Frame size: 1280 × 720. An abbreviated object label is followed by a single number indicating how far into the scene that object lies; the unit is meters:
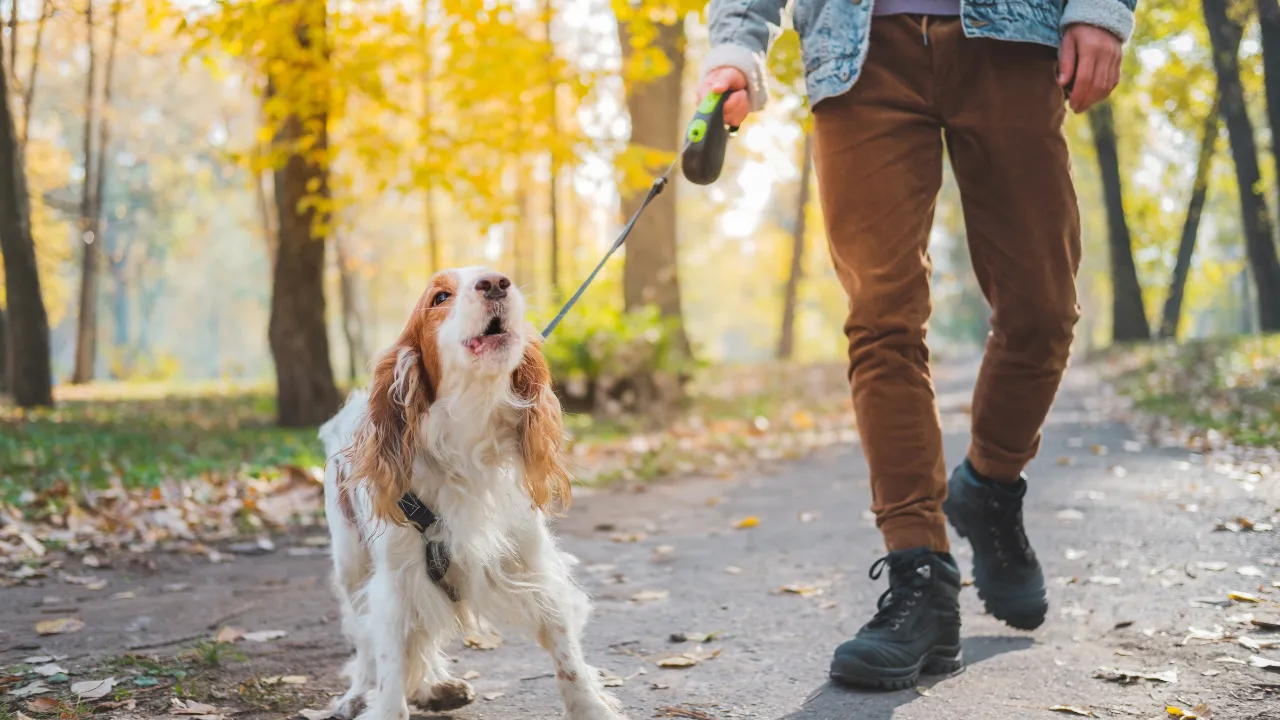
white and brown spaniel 2.61
